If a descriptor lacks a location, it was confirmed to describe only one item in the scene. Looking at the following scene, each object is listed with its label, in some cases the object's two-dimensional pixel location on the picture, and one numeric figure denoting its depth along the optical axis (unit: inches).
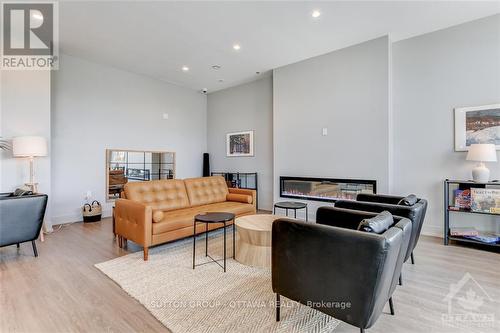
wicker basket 184.1
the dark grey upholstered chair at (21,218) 109.4
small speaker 275.6
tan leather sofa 117.0
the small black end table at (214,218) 107.0
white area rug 70.6
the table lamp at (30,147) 138.6
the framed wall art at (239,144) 244.8
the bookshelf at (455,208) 129.8
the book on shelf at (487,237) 124.8
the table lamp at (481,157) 122.6
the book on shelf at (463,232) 131.8
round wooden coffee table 107.3
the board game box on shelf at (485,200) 124.3
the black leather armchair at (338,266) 54.0
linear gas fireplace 167.3
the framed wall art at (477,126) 133.0
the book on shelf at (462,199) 132.8
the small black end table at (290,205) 141.7
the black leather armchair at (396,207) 89.9
